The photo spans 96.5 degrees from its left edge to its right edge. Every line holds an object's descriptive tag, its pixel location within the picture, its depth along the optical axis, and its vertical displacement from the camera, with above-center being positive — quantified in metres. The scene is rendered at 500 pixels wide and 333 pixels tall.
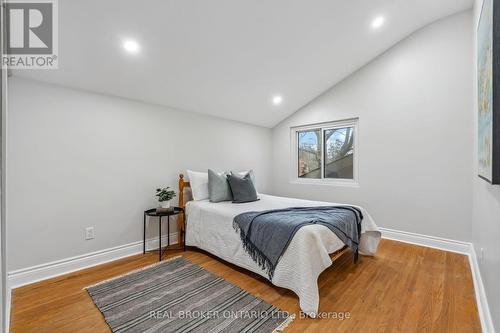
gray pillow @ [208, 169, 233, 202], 2.93 -0.29
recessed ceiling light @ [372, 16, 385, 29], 2.62 +1.72
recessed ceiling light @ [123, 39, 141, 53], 2.00 +1.10
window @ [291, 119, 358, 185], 3.66 +0.23
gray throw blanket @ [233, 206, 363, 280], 1.89 -0.56
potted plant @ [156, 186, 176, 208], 2.68 -0.38
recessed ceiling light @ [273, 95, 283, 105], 3.63 +1.10
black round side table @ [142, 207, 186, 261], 2.57 -0.56
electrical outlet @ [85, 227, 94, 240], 2.37 -0.71
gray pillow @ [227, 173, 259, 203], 2.94 -0.31
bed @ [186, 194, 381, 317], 1.68 -0.73
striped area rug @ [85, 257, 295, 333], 1.53 -1.08
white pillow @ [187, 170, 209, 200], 3.01 -0.25
